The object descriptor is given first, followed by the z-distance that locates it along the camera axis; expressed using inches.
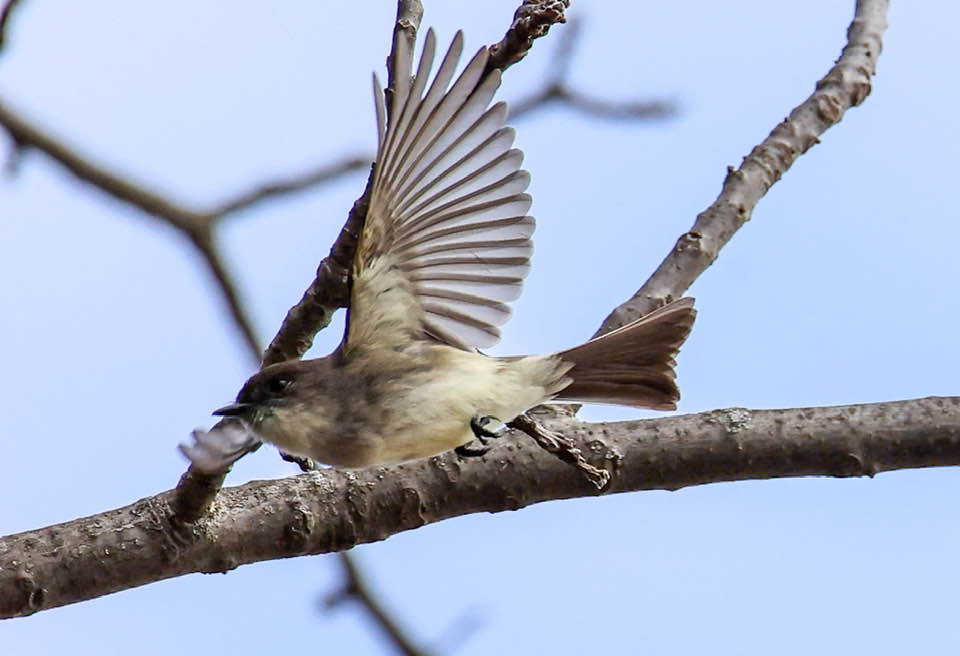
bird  172.1
